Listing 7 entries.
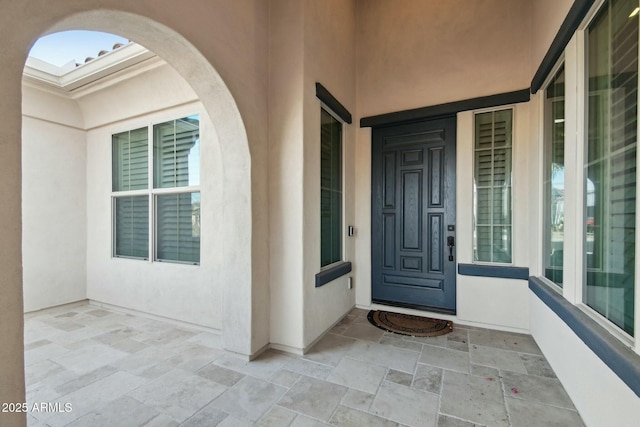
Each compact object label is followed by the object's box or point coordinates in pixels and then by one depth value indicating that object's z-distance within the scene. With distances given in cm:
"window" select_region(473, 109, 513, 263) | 309
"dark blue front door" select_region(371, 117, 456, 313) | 332
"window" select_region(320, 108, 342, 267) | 304
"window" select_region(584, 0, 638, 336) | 141
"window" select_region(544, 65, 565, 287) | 229
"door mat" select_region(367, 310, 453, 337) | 299
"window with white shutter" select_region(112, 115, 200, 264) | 331
